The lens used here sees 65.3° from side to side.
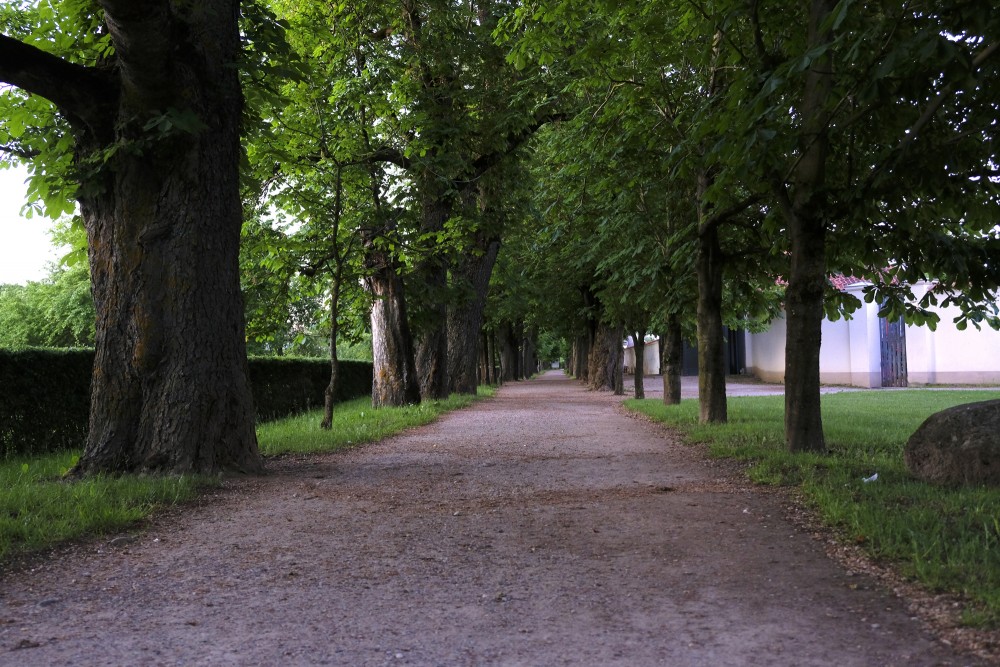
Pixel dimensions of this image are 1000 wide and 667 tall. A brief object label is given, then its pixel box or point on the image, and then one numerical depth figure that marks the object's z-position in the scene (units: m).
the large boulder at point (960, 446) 6.38
